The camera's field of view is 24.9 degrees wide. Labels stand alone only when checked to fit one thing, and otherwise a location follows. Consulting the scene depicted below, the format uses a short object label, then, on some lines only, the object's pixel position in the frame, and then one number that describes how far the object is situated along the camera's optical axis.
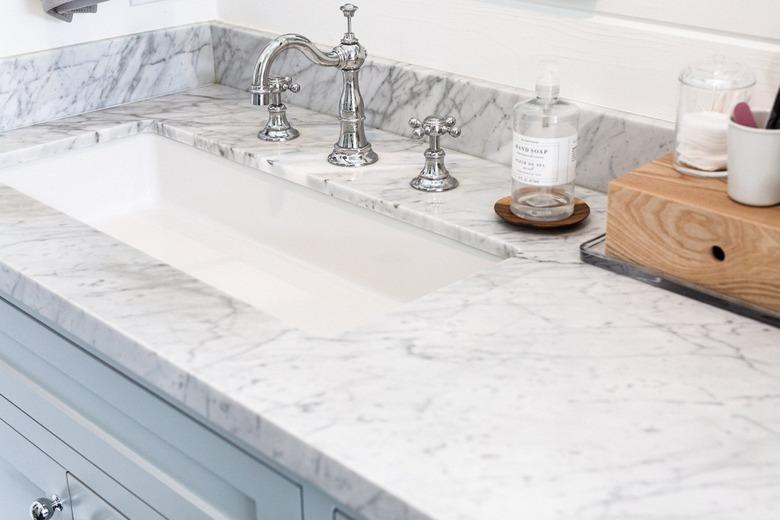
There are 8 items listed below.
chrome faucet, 2.16
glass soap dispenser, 2.01
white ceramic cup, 1.83
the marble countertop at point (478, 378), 1.62
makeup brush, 1.83
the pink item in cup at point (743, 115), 1.85
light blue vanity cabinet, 1.80
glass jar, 1.91
